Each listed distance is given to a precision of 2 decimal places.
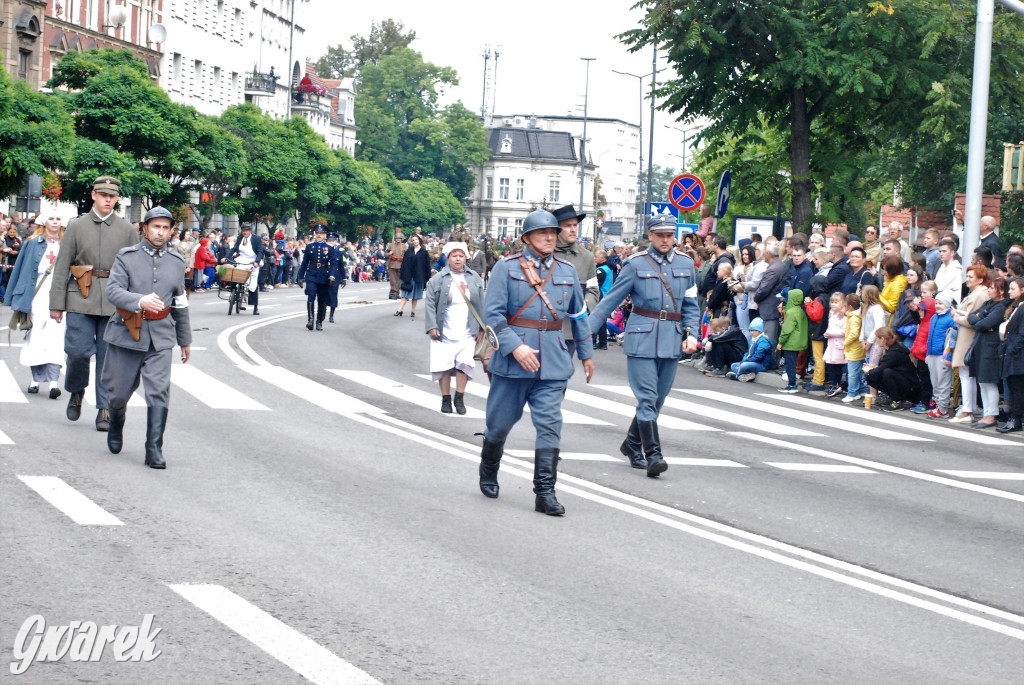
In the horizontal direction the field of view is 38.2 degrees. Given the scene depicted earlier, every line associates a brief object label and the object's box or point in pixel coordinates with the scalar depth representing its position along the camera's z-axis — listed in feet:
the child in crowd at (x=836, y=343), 60.95
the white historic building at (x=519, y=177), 484.74
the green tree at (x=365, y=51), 403.13
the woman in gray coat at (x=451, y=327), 49.06
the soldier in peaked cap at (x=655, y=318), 36.70
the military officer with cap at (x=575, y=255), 37.89
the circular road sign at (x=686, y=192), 92.84
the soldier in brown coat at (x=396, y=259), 121.70
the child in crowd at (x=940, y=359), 56.03
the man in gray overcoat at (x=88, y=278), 38.65
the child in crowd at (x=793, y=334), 63.05
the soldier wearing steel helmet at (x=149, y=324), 33.37
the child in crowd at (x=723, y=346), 70.38
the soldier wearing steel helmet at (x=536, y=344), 30.19
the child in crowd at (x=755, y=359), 67.56
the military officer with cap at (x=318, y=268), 84.43
